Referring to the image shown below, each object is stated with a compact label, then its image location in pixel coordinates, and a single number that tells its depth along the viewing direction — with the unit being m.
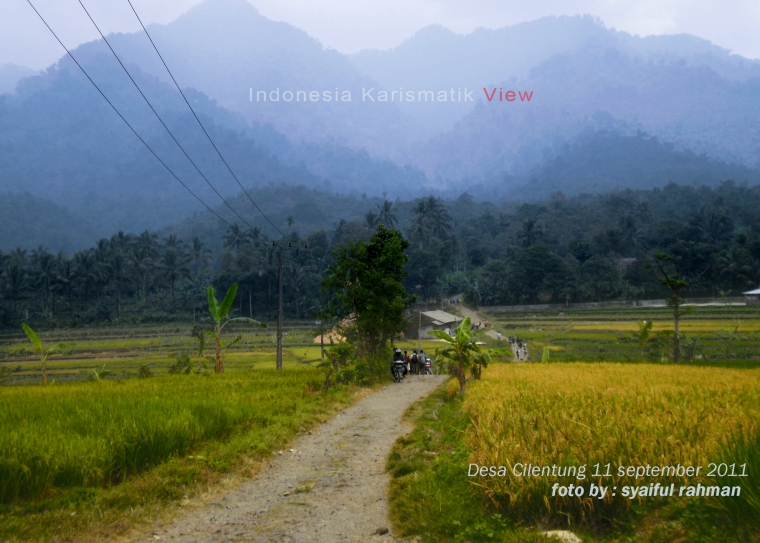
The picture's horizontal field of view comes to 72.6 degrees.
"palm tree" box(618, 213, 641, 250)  81.94
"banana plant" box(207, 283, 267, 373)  20.12
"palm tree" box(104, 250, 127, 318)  73.62
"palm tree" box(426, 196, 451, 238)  102.44
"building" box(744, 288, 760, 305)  47.21
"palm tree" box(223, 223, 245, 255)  95.88
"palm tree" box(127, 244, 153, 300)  81.69
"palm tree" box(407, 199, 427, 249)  100.25
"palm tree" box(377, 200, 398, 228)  98.88
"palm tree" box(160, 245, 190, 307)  81.62
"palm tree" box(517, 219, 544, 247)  88.76
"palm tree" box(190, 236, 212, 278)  91.69
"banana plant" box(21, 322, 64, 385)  19.30
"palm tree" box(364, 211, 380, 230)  99.00
